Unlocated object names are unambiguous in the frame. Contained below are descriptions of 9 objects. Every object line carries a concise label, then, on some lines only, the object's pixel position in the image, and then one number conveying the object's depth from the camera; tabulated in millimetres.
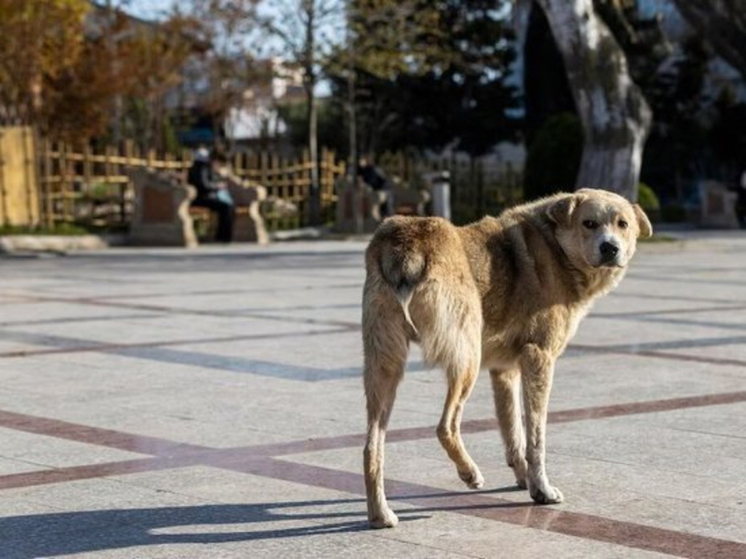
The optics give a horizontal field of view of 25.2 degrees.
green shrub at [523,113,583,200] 35406
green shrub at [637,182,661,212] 35975
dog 6238
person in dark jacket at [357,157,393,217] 34394
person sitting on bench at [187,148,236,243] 29312
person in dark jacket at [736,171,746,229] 39406
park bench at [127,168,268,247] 28750
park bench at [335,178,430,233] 33531
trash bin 30125
